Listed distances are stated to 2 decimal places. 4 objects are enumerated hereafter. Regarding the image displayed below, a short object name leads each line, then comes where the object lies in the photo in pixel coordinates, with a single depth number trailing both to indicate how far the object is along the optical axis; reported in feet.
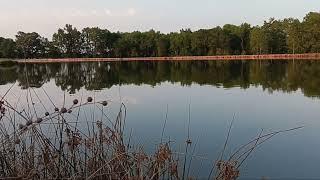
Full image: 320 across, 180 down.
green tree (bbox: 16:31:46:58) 337.70
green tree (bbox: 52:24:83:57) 352.08
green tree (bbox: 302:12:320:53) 257.96
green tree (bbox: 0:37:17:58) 330.75
